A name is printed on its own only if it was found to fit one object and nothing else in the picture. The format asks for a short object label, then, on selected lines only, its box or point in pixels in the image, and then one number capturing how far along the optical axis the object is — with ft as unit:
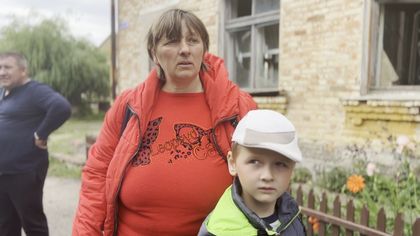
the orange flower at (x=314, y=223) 11.44
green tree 75.46
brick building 16.37
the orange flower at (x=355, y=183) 11.80
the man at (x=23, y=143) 12.10
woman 5.71
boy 4.74
